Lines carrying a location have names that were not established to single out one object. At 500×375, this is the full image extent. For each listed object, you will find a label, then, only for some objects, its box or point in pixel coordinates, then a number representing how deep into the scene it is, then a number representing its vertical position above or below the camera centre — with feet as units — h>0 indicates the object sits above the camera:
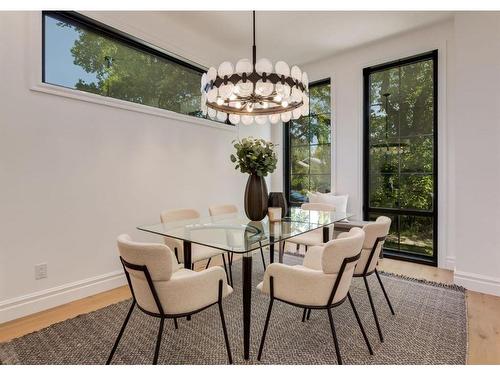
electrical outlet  7.77 -2.38
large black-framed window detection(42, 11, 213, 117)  8.33 +4.15
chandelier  7.05 +2.48
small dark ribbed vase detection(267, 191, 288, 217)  8.81 -0.51
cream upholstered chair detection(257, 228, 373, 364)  5.10 -1.79
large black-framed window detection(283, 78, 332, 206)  14.83 +2.02
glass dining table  5.71 -1.19
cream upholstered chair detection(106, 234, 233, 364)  4.80 -1.79
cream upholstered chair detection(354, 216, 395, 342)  6.43 -1.42
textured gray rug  5.72 -3.44
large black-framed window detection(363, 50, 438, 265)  11.71 +1.48
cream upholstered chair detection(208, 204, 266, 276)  10.25 -0.93
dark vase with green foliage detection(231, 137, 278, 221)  8.08 +0.51
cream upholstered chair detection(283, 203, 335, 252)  10.12 -1.88
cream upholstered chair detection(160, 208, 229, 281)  8.35 -1.76
